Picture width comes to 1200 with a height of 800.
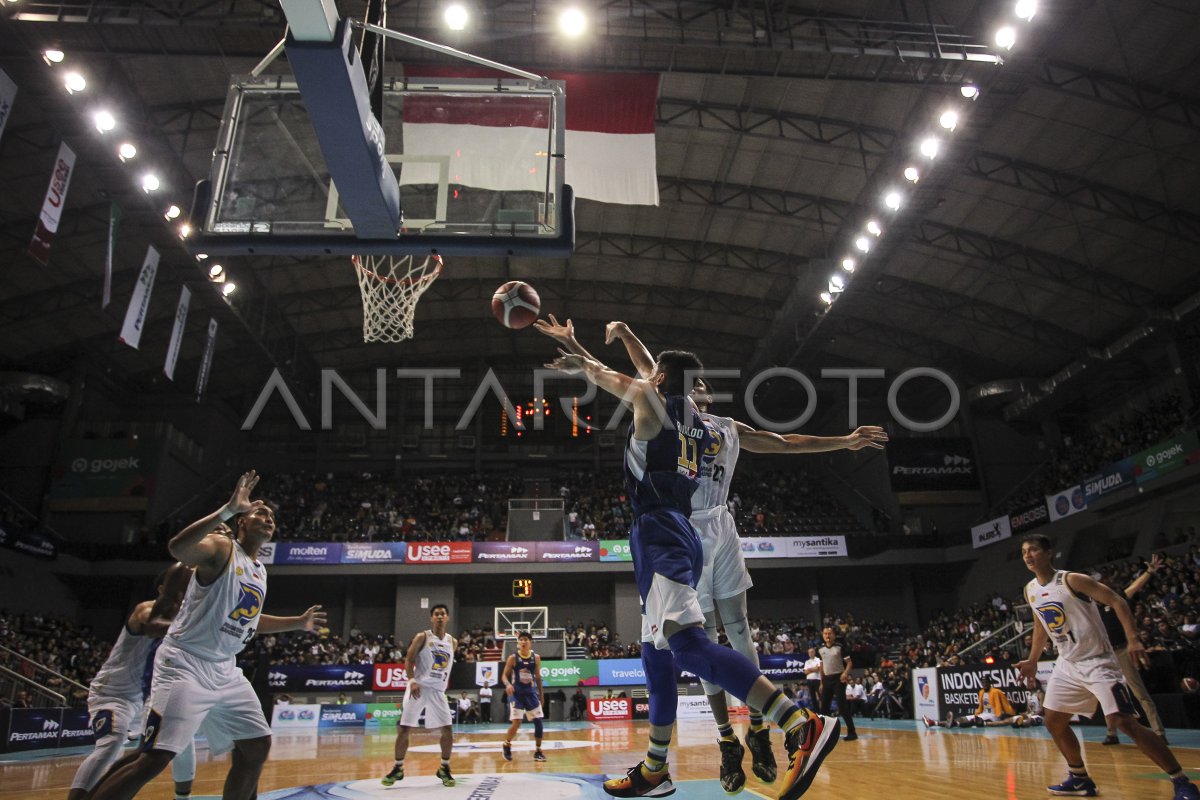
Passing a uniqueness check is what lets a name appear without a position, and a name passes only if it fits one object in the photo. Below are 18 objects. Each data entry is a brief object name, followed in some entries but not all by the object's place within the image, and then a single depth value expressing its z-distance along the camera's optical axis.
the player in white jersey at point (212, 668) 3.97
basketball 5.33
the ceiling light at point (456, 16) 13.23
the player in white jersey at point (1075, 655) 5.36
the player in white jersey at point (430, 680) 7.95
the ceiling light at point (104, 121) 15.95
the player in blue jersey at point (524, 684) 10.94
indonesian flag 7.37
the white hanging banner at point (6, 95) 13.75
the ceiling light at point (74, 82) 15.11
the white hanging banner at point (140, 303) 17.19
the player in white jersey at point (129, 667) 5.29
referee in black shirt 11.98
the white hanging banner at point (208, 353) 22.48
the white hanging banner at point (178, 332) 19.12
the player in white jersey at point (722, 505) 4.33
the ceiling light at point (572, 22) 13.56
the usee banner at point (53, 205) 14.52
